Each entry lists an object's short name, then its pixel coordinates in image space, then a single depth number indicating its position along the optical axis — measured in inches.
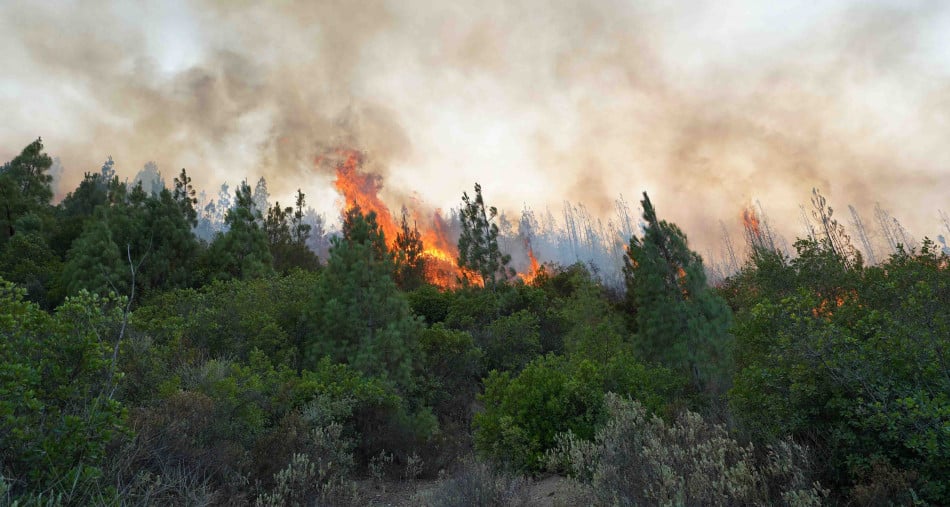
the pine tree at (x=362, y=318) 568.7
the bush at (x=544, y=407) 367.2
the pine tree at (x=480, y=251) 1036.5
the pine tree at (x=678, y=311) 584.4
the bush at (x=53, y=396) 185.8
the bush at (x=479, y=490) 239.9
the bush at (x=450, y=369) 681.6
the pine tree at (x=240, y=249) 895.1
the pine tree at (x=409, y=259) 1268.5
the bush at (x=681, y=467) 180.2
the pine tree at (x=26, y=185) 1098.1
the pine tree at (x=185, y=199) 1135.3
